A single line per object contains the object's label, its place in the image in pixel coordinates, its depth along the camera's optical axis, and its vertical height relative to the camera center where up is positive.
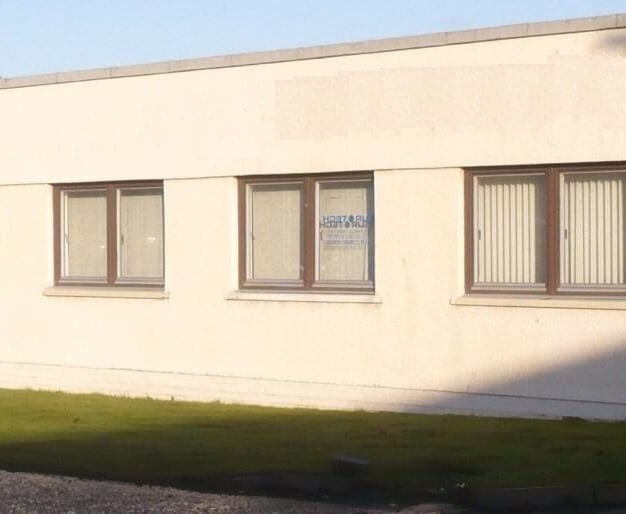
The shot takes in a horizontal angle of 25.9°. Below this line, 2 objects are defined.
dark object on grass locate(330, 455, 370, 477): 11.99 -1.83
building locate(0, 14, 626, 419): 15.36 +0.44
